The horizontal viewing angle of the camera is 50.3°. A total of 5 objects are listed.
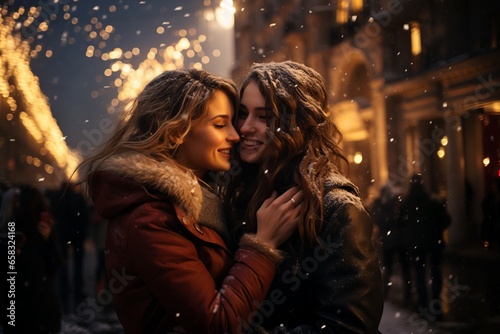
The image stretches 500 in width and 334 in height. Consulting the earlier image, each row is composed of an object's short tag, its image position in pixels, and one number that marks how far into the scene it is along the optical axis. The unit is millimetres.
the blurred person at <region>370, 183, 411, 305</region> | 7648
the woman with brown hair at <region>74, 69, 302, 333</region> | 2025
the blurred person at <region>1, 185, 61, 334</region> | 5156
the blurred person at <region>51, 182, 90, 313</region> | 8633
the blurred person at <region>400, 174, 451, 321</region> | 7066
